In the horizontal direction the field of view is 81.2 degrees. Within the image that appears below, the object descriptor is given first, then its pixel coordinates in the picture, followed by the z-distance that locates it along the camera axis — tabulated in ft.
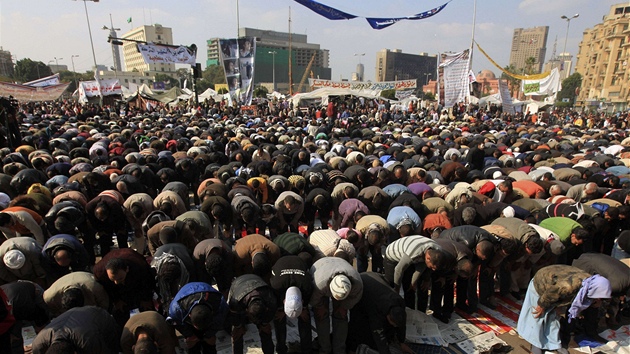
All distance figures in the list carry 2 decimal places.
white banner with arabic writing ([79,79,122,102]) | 81.56
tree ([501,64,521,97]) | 207.33
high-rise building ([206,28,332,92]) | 374.43
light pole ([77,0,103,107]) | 77.32
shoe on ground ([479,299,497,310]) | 15.12
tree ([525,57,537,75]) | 170.99
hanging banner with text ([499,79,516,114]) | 65.41
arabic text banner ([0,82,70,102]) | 70.69
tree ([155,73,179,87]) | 255.62
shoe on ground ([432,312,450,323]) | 14.15
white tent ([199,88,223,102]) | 103.14
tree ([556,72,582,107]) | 229.37
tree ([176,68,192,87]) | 274.38
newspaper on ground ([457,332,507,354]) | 12.75
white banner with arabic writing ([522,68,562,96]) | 65.77
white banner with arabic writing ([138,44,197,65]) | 57.62
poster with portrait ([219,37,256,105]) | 60.54
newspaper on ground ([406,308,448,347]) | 12.94
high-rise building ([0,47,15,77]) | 253.65
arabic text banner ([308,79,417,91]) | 95.20
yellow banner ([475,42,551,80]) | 66.79
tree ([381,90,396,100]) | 115.94
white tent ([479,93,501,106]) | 81.82
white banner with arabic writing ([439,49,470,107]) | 58.29
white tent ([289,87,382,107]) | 85.05
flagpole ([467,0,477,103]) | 58.24
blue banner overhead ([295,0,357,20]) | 40.44
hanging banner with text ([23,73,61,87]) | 82.05
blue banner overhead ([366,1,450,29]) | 49.10
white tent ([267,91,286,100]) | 107.12
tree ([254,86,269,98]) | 181.29
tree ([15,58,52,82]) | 208.95
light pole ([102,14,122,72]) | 99.36
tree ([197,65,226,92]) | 344.96
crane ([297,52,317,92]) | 358.27
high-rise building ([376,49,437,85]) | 469.98
